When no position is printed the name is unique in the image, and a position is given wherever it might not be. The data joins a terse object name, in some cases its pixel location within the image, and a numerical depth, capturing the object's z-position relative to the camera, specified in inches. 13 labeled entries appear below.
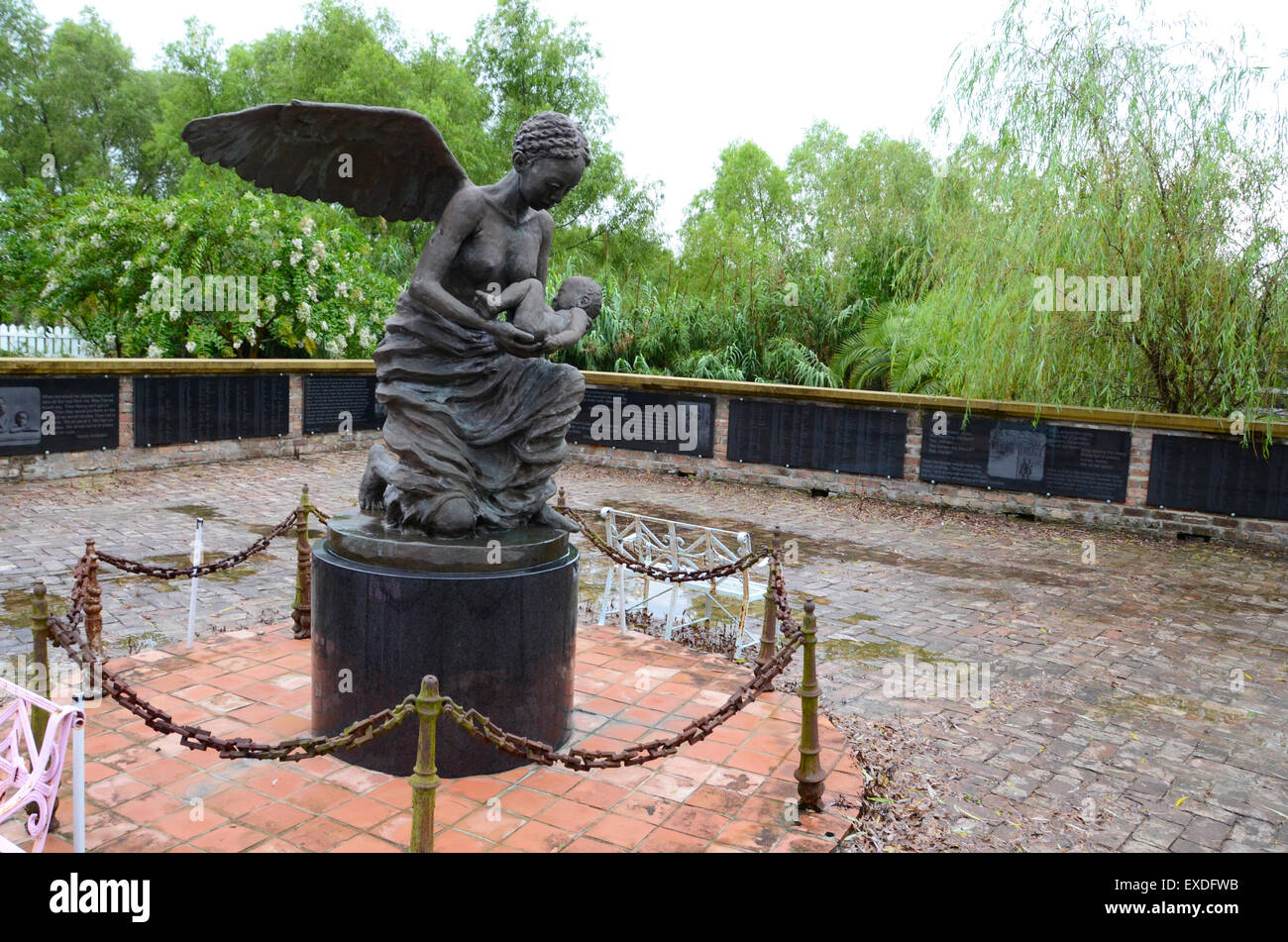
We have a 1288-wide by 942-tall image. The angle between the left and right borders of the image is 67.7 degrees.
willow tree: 446.0
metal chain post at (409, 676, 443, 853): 130.8
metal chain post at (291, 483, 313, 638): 251.6
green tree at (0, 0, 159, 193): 1248.8
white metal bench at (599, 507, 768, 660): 276.5
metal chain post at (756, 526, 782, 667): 236.1
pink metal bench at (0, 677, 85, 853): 129.0
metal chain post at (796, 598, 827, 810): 170.6
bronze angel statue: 185.9
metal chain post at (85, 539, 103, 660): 216.1
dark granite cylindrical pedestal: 171.9
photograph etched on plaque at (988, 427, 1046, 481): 505.0
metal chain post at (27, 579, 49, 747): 155.8
